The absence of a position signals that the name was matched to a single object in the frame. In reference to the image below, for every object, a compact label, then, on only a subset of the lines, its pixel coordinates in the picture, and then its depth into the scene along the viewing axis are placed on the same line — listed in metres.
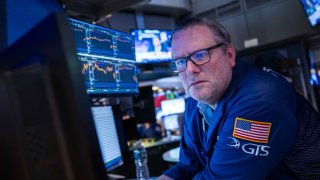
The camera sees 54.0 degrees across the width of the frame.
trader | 1.01
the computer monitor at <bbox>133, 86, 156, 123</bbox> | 3.28
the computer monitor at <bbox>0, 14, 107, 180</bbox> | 0.40
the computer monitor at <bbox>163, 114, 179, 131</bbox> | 6.06
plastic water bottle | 1.89
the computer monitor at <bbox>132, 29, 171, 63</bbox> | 5.30
